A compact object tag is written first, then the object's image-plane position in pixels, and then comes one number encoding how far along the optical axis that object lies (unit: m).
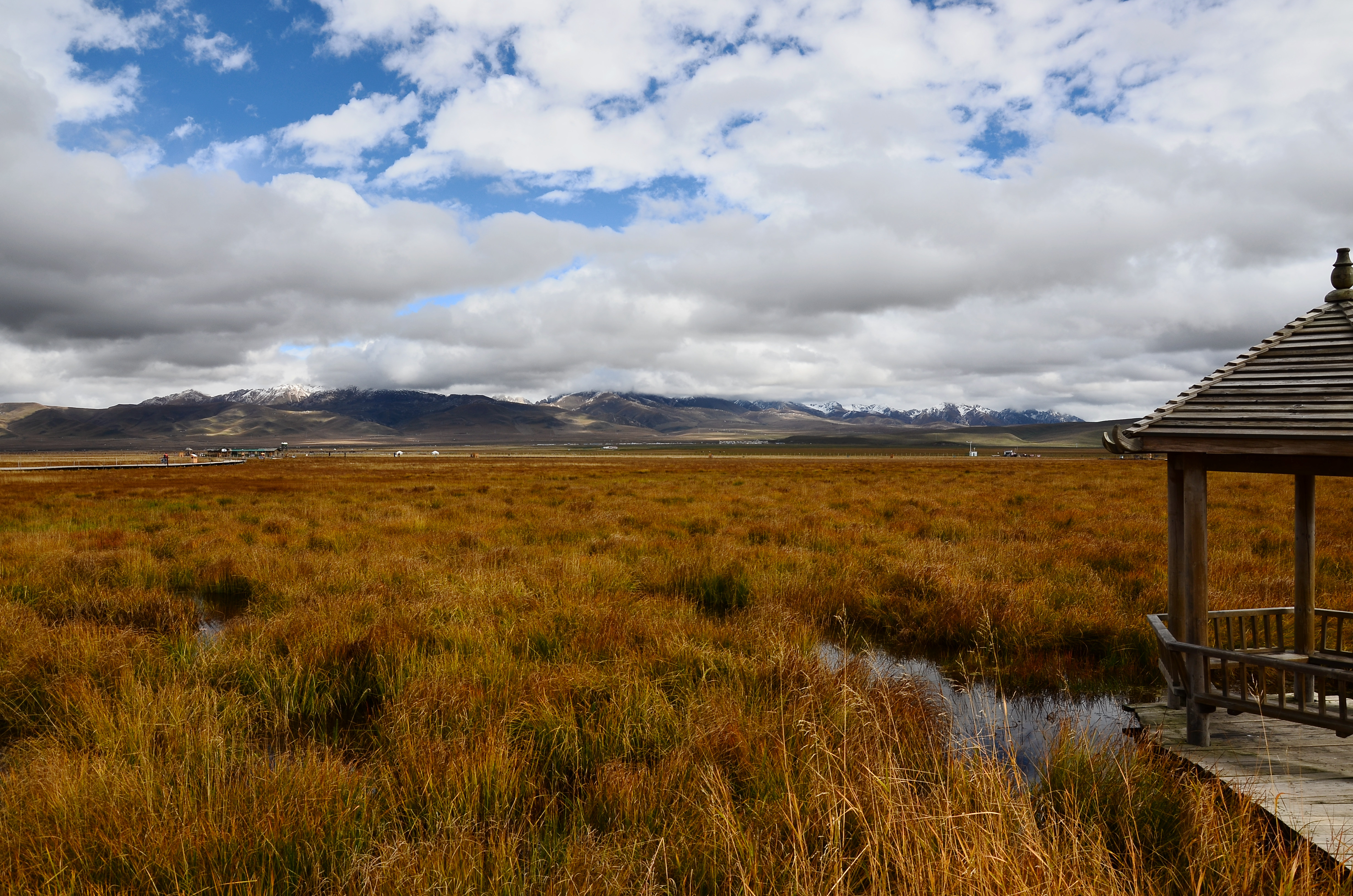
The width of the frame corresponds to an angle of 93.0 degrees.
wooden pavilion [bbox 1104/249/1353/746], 5.29
